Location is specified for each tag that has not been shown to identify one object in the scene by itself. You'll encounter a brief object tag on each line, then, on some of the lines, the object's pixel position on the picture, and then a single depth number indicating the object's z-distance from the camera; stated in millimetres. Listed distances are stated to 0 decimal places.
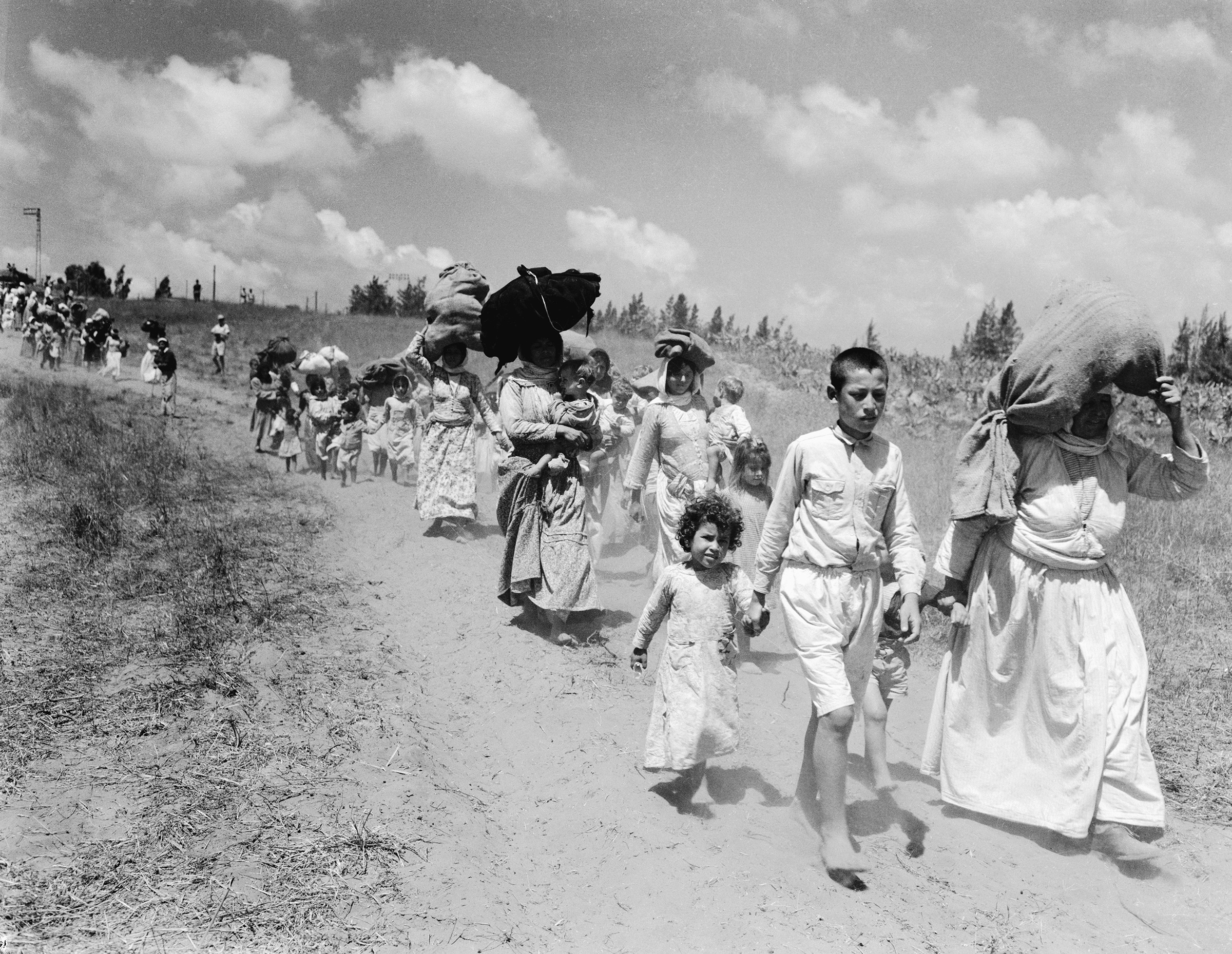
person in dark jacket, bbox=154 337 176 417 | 17688
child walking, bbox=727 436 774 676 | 6609
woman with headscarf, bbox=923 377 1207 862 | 3871
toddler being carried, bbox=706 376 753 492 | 6801
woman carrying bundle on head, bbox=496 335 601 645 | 6117
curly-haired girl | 4059
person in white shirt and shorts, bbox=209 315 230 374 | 27266
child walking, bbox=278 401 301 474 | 13617
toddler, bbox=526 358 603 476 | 6078
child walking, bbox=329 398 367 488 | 12547
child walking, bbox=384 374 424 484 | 12812
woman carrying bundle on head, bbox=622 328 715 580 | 6578
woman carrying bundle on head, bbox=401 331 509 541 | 9359
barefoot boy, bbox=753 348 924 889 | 3637
